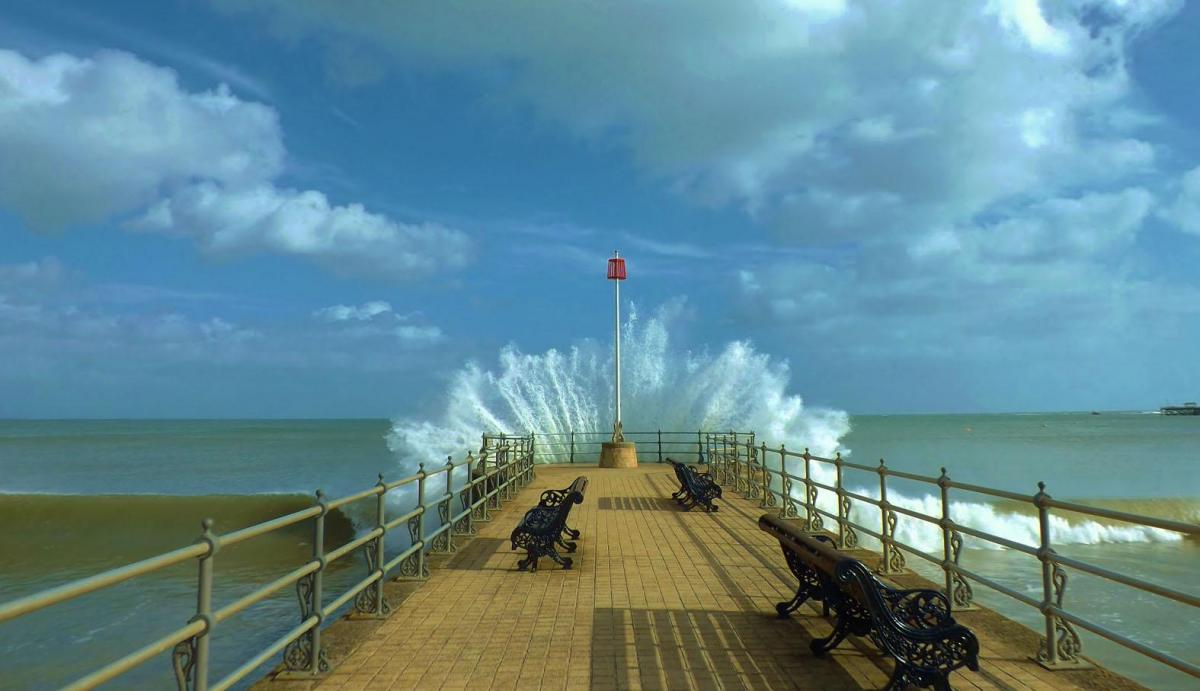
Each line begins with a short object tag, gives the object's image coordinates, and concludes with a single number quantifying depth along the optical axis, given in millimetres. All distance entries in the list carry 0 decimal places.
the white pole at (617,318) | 25536
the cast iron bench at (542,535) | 7584
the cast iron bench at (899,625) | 3777
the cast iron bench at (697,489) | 12250
